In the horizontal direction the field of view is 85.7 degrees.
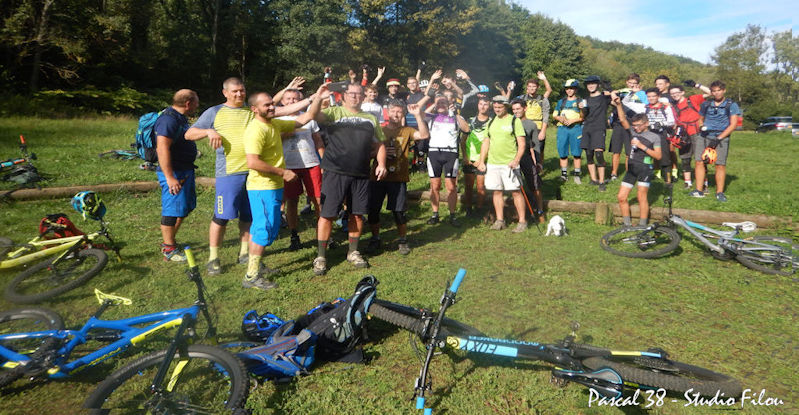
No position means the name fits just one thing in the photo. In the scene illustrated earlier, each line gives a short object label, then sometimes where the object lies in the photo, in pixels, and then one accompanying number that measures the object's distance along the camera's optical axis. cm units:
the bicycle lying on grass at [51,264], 485
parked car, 3362
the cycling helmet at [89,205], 542
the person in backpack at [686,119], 939
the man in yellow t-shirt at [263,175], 491
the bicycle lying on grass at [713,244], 562
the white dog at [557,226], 733
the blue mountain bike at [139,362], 281
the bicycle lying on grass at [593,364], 310
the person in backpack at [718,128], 852
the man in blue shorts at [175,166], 539
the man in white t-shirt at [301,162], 642
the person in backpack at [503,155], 743
